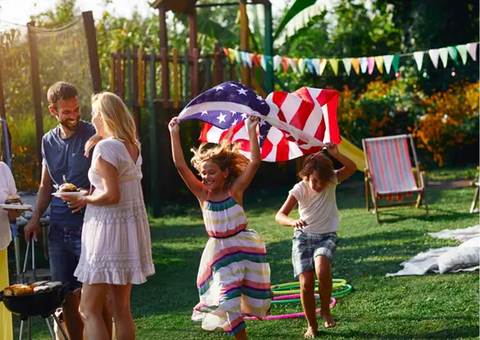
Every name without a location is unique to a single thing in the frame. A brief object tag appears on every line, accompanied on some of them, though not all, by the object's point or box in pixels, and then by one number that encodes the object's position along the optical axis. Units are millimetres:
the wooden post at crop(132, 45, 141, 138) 15500
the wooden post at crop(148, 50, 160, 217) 15336
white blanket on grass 8039
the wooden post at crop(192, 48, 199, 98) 15711
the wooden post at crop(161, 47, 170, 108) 15547
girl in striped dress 5227
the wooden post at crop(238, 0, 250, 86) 16875
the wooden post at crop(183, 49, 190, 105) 15562
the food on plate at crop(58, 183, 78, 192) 4934
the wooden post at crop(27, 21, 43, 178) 10008
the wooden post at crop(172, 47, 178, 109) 15398
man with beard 5203
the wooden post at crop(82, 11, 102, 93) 9659
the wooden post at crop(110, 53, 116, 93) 15484
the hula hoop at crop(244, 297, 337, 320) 6695
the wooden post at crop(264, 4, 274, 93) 17516
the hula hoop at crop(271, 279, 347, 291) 7888
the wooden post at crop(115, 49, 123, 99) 15516
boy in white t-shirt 6109
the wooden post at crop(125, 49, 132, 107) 15387
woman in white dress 4836
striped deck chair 12336
